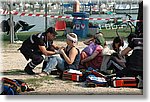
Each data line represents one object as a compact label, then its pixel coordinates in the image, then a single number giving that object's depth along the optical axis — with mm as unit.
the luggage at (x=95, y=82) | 8828
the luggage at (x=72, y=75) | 9341
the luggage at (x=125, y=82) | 8810
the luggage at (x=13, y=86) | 8216
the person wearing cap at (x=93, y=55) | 9928
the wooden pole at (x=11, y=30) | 16705
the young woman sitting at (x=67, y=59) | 9686
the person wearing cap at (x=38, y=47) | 9836
